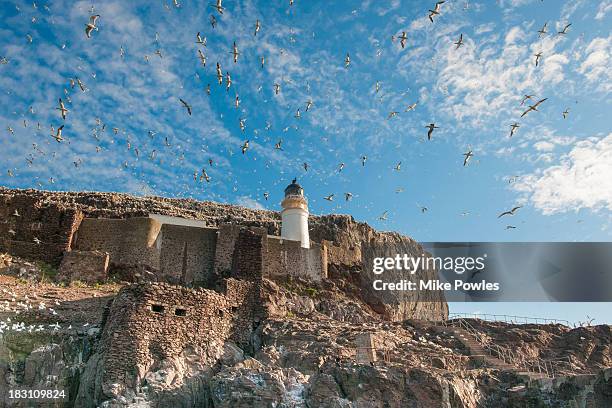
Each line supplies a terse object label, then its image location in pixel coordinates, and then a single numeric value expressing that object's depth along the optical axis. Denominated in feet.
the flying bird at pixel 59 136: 64.01
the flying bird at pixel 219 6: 60.34
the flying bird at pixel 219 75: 66.85
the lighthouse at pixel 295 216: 100.94
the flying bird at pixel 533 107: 65.35
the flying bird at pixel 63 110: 65.31
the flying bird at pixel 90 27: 60.18
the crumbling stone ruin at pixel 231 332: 57.21
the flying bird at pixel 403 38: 66.87
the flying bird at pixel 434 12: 63.82
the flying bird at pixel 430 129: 68.76
